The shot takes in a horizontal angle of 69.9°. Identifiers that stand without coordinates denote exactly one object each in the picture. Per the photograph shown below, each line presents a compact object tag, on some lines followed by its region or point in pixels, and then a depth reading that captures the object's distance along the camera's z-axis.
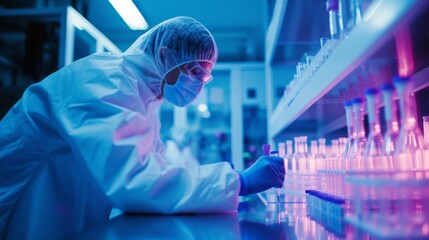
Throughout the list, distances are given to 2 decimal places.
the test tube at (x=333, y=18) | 0.92
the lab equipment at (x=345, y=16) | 0.76
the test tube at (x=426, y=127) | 1.02
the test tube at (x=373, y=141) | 0.66
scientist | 0.93
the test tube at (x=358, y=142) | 0.76
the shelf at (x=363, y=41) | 0.48
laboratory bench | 0.78
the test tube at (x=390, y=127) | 0.61
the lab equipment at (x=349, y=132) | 0.84
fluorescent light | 2.60
